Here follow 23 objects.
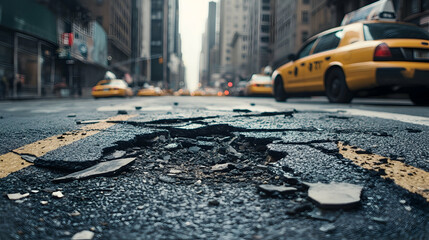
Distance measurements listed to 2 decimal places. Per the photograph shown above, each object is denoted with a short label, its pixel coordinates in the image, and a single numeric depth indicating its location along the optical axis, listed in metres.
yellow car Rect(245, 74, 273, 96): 16.81
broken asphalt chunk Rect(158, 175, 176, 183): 1.92
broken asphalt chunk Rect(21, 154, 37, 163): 2.22
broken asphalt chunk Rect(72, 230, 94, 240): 1.24
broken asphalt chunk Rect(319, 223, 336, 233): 1.26
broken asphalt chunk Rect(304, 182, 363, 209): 1.44
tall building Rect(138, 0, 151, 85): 89.44
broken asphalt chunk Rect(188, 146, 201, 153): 2.63
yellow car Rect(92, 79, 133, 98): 17.80
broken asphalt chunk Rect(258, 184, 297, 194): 1.65
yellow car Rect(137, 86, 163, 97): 30.67
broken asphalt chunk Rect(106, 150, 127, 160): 2.39
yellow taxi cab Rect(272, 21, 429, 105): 5.82
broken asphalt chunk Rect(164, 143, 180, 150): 2.66
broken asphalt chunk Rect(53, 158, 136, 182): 1.93
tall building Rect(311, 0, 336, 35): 28.31
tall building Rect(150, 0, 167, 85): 142.00
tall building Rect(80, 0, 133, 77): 49.38
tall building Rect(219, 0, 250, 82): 142.38
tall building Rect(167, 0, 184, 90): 158.62
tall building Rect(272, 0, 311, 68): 45.84
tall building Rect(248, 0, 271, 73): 75.88
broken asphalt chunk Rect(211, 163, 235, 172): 2.13
